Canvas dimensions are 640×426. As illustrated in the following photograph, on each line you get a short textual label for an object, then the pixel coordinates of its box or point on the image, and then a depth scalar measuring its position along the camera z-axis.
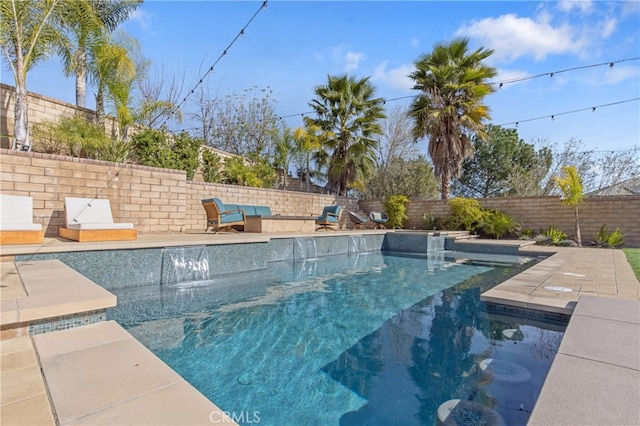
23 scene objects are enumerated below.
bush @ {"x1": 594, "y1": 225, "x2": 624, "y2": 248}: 8.95
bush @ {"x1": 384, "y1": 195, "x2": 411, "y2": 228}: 13.49
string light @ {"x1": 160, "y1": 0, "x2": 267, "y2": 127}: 5.85
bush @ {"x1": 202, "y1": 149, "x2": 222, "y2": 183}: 10.88
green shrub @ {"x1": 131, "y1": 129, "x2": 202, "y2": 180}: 8.65
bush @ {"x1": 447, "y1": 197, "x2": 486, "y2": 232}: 11.55
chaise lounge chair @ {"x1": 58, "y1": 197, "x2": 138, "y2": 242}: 4.76
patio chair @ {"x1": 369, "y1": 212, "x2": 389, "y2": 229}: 12.45
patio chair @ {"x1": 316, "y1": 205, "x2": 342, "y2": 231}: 10.48
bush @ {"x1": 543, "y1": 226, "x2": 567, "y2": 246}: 9.56
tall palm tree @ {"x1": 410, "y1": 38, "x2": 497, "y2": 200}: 11.57
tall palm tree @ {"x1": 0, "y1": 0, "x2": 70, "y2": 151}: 6.18
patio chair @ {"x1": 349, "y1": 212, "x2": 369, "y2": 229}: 11.75
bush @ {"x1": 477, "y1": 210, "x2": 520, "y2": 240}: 10.98
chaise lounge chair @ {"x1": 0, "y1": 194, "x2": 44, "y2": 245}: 4.15
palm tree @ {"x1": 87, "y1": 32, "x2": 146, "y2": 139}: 8.23
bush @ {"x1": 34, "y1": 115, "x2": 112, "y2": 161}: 7.19
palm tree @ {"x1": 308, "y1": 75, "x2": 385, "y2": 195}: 13.63
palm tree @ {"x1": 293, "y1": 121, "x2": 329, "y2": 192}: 13.57
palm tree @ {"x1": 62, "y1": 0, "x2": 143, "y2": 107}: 7.88
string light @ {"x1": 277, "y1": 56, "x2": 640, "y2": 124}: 8.55
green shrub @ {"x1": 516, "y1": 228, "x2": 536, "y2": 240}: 10.69
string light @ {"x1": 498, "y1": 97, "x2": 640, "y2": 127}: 10.07
